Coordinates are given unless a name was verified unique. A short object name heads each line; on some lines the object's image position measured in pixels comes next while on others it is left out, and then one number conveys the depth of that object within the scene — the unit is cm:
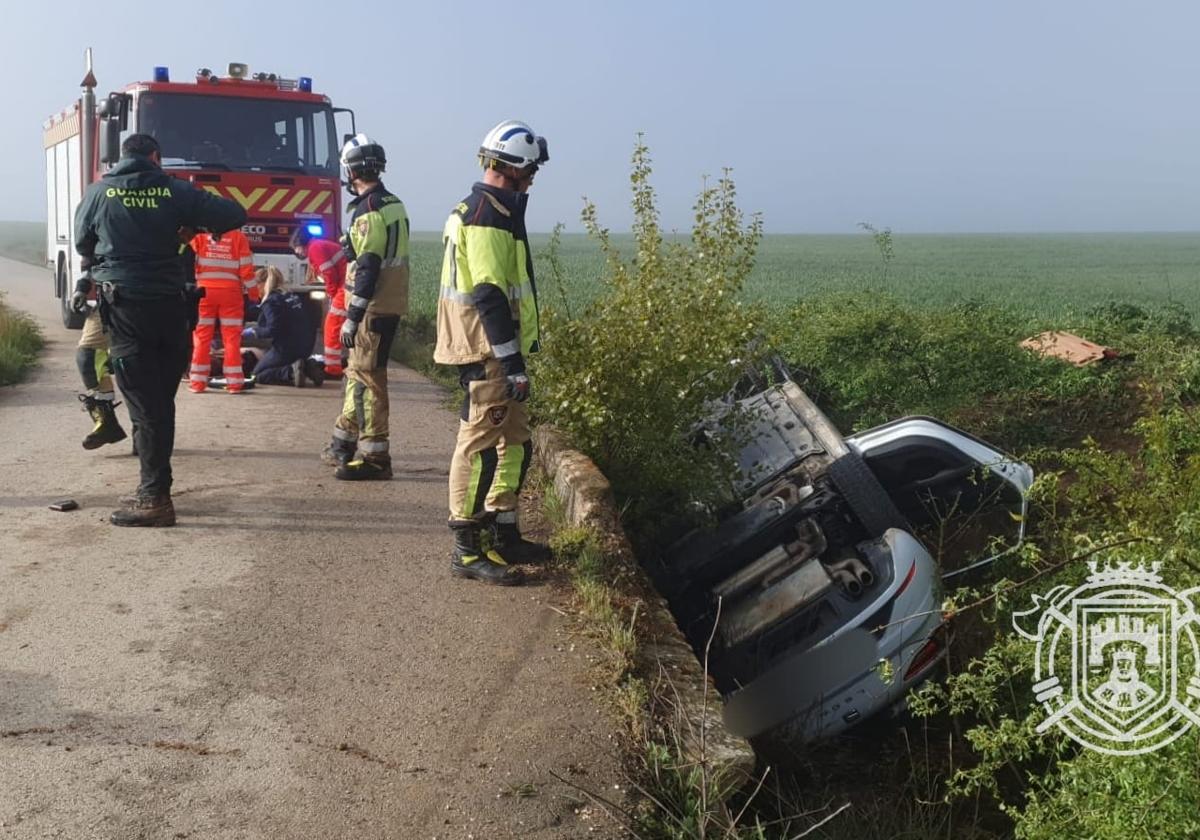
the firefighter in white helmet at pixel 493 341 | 560
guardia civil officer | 653
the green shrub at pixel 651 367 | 682
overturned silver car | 597
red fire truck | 1244
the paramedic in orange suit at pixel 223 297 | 1056
